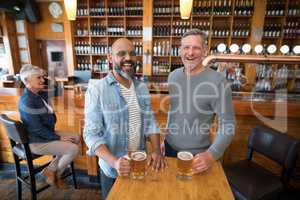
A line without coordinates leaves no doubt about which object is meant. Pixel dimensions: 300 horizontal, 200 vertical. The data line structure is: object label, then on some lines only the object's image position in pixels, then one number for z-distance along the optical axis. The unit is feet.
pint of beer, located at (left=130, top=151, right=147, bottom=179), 3.24
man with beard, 3.76
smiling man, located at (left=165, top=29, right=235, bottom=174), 3.97
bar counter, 6.77
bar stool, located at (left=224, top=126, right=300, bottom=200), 4.99
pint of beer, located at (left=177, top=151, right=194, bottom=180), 3.31
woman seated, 6.00
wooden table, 2.97
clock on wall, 19.13
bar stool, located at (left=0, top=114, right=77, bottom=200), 5.52
